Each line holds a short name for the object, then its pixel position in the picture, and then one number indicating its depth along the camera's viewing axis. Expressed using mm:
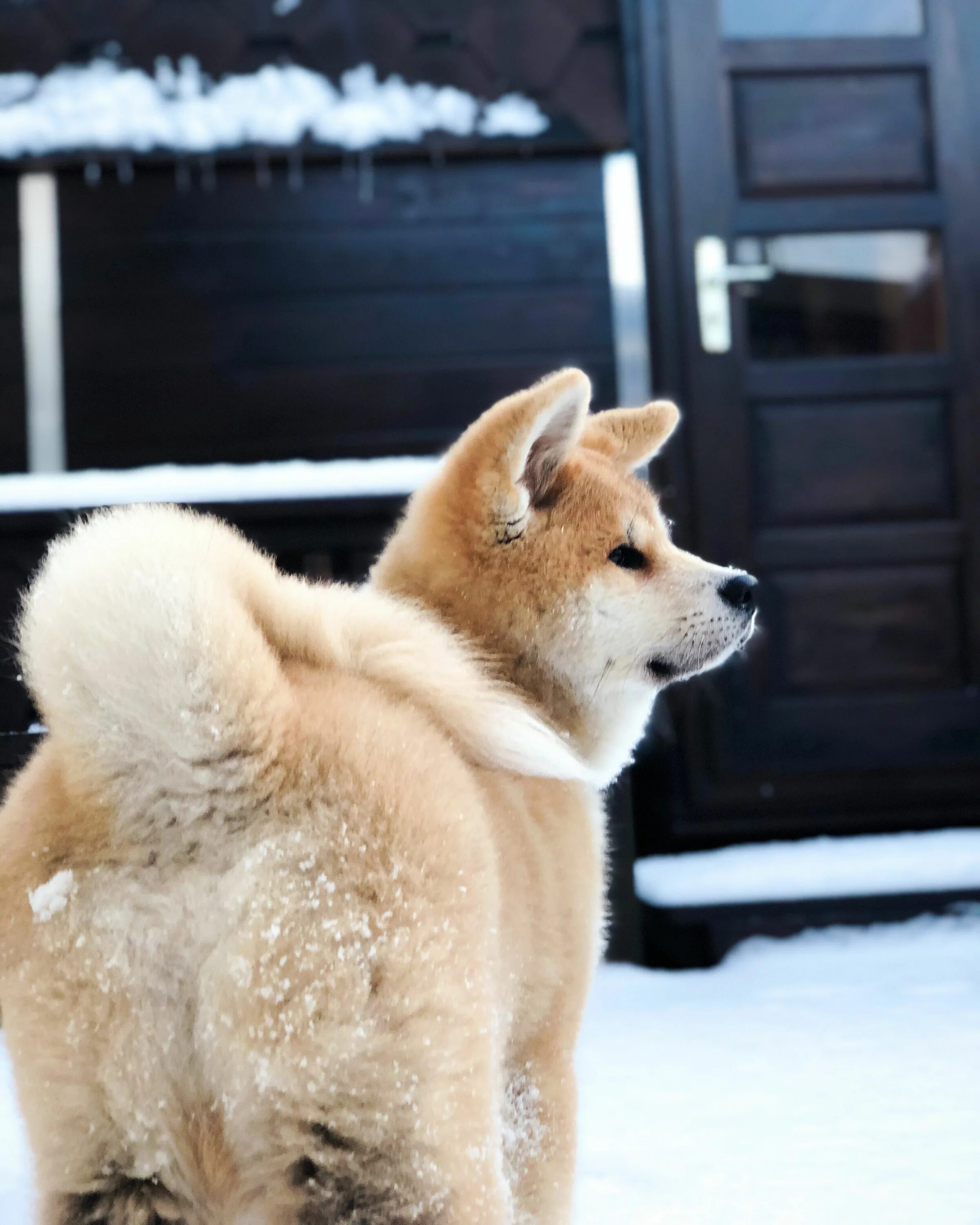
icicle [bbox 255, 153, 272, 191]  3162
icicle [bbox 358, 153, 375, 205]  3182
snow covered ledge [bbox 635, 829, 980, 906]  2713
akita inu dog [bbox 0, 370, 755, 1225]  768
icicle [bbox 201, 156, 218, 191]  3150
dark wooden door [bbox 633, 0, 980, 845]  3070
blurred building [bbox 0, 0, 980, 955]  3092
